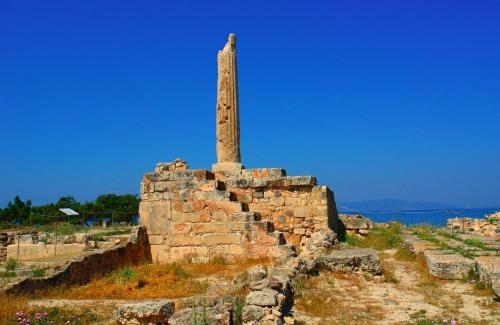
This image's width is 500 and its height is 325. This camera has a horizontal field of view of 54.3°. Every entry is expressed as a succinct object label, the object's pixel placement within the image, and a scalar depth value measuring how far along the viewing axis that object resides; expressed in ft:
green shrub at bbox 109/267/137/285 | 30.02
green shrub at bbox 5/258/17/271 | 42.23
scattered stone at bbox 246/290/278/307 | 18.95
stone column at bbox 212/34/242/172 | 47.42
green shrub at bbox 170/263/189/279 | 31.69
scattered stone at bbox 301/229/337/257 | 33.71
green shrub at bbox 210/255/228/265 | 35.22
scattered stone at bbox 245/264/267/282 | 24.53
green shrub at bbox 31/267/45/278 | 30.12
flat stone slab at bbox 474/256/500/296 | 21.82
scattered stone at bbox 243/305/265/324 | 18.25
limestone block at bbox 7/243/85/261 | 59.06
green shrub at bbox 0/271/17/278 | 37.58
